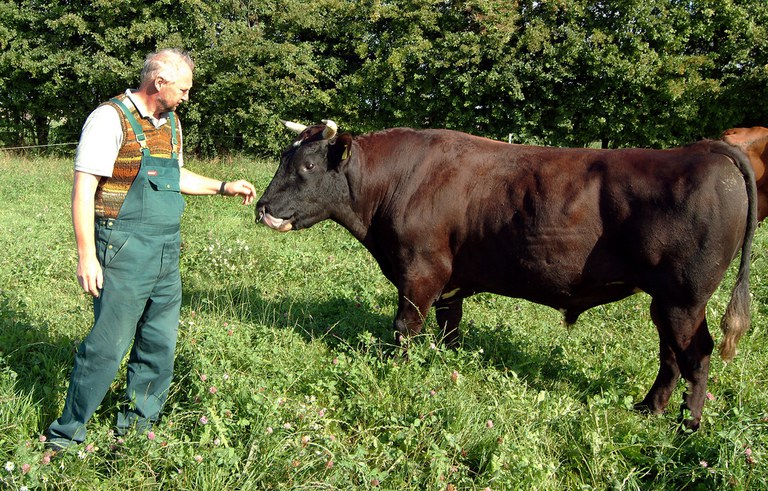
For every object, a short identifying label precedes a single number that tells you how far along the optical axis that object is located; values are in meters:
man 2.76
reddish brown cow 5.70
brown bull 3.53
